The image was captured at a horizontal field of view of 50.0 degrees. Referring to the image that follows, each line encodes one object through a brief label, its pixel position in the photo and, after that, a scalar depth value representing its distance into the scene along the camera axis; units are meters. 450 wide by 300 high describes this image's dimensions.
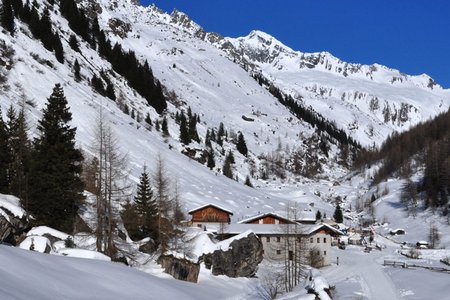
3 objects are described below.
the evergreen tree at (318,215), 125.44
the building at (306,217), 98.31
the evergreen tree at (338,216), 137.66
